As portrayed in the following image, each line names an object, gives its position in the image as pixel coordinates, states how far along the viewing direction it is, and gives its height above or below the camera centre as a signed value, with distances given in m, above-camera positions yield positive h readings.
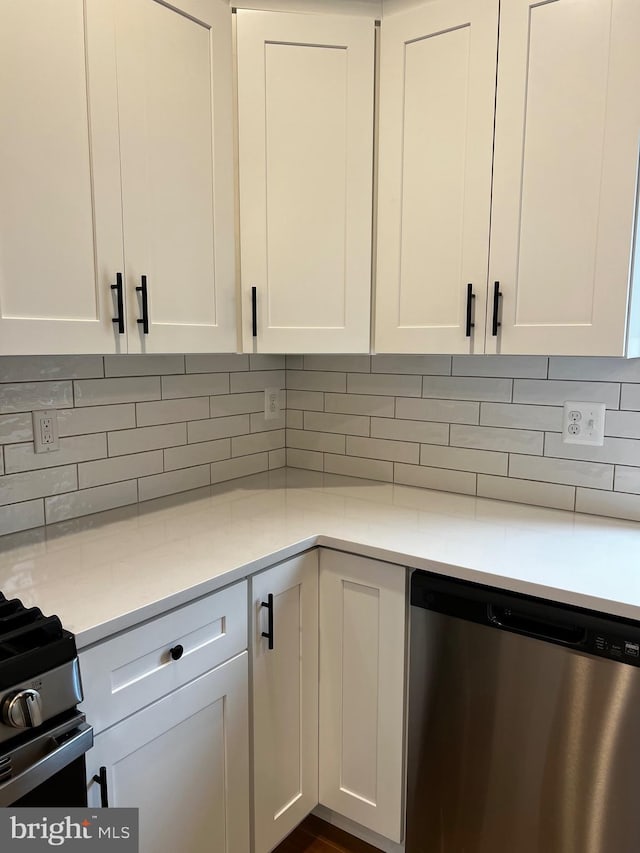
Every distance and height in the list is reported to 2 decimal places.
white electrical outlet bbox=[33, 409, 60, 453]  1.59 -0.25
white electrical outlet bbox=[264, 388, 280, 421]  2.31 -0.25
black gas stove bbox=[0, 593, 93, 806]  0.93 -0.59
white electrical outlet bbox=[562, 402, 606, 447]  1.72 -0.24
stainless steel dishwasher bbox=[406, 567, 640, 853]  1.22 -0.83
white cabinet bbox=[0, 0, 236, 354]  1.23 +0.36
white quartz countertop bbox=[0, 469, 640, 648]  1.22 -0.50
